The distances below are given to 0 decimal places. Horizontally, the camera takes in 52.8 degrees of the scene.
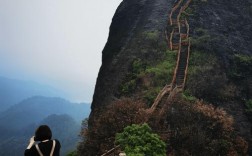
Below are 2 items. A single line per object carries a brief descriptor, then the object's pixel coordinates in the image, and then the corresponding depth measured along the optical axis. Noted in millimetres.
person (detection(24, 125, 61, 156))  3960
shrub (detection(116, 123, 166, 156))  8319
